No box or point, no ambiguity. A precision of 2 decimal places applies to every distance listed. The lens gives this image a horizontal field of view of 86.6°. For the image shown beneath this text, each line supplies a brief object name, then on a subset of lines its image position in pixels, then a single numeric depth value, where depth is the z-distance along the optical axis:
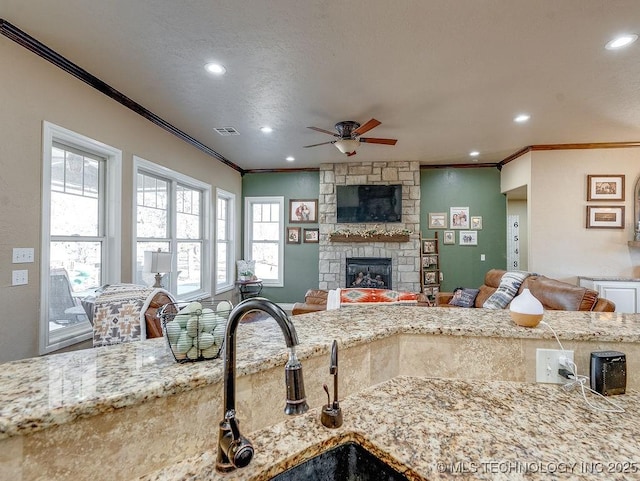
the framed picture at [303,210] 6.64
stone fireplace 6.09
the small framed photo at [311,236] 6.64
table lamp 3.52
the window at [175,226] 3.98
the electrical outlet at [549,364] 1.13
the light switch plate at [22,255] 2.36
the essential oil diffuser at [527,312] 1.18
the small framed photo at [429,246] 6.30
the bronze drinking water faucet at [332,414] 0.85
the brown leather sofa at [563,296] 2.97
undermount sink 0.77
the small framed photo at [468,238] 6.29
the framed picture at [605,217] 4.86
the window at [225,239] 6.07
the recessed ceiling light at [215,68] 2.76
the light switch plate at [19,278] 2.35
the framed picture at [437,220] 6.38
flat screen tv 6.09
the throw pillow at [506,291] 3.94
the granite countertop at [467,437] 0.71
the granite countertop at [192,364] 0.65
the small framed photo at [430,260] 6.28
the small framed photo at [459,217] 6.32
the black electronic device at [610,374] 1.04
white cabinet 4.32
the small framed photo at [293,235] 6.68
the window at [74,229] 2.61
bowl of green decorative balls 0.85
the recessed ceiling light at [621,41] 2.38
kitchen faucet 0.68
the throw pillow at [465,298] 4.52
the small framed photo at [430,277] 6.21
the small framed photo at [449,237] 6.36
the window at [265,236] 6.77
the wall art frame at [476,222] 6.27
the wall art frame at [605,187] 4.85
